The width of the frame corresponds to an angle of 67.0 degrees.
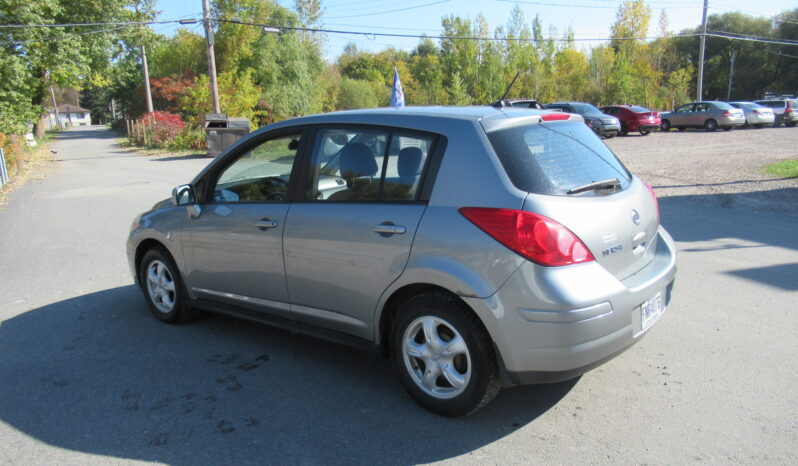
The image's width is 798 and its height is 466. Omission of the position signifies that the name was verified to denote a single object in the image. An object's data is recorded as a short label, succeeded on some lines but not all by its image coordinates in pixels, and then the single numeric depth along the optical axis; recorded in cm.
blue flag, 1793
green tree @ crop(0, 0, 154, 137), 2744
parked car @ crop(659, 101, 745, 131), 3009
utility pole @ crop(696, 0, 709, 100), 3800
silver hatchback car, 305
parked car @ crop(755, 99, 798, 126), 3306
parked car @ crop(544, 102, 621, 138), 2654
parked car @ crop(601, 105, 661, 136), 2859
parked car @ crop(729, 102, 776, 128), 3161
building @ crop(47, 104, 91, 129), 12648
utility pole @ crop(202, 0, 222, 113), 2561
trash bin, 2497
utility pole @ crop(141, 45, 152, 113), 3794
